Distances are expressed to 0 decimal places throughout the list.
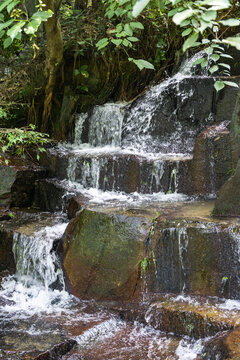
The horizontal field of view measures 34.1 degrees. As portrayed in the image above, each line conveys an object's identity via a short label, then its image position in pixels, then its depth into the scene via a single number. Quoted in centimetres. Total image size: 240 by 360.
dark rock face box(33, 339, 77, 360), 332
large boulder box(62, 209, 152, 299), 424
